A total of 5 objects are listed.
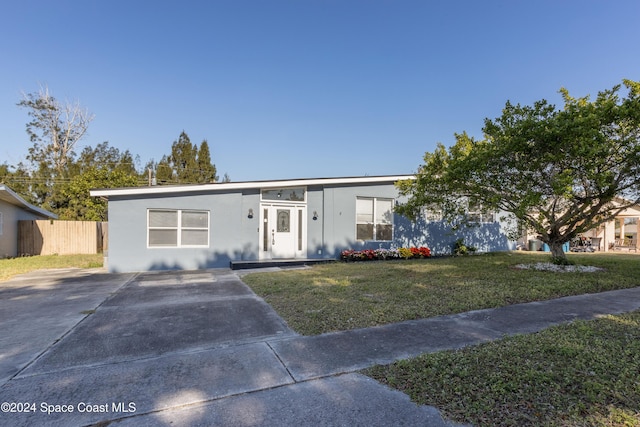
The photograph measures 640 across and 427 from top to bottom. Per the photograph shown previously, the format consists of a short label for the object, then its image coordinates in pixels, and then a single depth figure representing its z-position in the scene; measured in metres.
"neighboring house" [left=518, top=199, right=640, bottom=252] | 18.66
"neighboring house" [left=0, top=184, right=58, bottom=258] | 14.33
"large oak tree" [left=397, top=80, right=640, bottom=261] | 7.11
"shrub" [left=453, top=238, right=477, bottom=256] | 14.03
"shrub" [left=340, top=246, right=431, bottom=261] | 12.07
